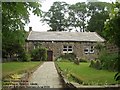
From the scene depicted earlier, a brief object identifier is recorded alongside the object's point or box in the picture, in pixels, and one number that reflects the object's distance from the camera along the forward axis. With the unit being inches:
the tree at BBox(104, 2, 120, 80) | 89.0
